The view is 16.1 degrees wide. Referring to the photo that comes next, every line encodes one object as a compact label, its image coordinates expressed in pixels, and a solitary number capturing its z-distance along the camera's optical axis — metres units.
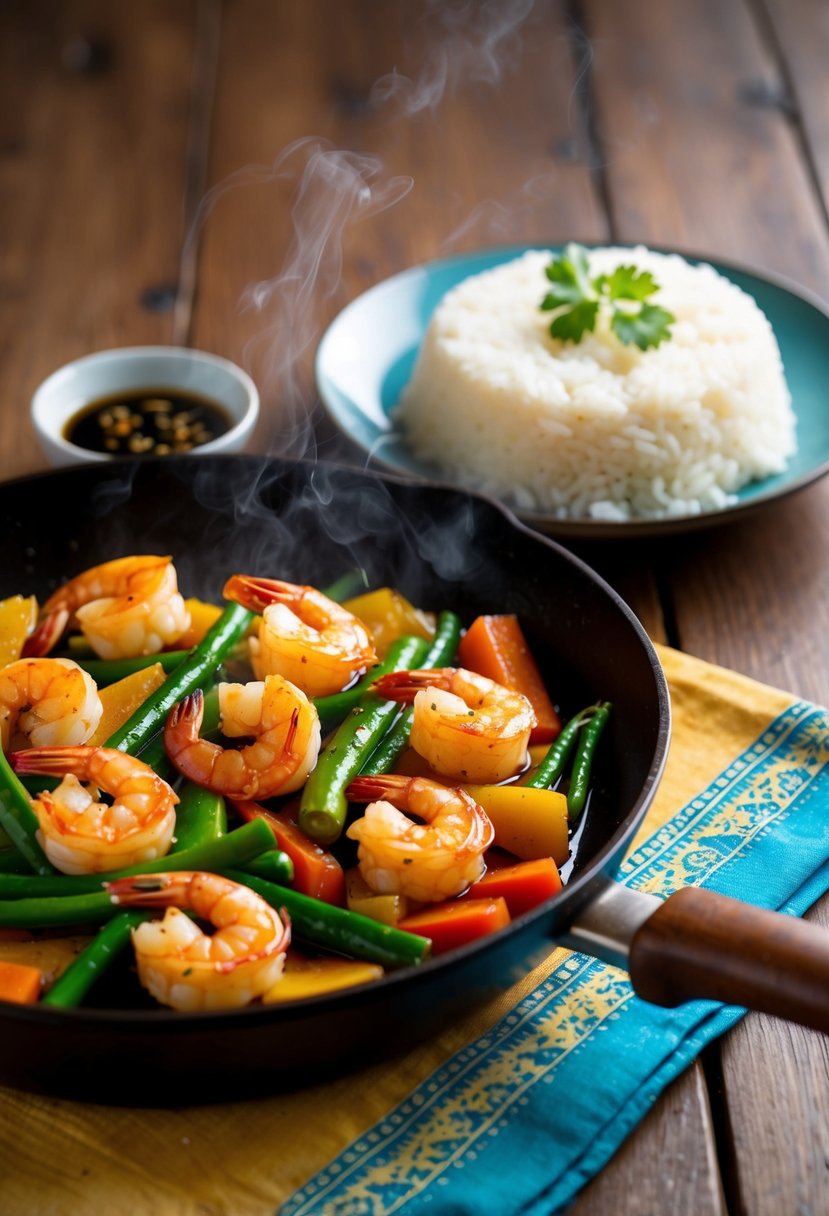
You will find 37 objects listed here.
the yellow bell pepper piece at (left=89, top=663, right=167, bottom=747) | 0.86
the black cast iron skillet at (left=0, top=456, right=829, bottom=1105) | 0.75
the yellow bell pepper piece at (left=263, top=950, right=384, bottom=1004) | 0.77
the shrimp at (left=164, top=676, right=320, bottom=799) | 0.82
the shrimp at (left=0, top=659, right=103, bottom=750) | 0.83
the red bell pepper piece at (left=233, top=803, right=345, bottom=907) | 0.81
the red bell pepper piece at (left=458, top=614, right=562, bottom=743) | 0.88
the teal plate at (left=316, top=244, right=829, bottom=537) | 1.04
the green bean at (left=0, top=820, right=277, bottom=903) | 0.79
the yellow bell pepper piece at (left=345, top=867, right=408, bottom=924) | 0.79
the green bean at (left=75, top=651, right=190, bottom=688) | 0.88
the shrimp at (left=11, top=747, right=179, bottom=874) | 0.78
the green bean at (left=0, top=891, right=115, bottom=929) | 0.78
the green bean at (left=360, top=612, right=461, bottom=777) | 0.85
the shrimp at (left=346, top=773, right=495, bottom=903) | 0.79
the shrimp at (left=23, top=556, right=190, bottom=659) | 0.88
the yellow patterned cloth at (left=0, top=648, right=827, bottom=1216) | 0.77
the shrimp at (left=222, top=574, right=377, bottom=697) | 0.86
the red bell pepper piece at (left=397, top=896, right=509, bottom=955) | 0.79
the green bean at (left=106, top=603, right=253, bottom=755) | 0.84
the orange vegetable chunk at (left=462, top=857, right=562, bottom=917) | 0.80
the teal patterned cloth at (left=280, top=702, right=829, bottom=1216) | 0.77
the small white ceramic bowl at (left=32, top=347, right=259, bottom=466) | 1.03
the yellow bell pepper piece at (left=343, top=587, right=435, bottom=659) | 0.91
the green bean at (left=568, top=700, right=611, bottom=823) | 0.84
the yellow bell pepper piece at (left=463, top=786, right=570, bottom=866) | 0.82
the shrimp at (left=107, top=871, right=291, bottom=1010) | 0.76
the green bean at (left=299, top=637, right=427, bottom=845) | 0.81
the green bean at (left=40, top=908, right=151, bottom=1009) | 0.77
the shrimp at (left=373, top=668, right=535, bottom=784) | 0.83
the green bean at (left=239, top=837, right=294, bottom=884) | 0.79
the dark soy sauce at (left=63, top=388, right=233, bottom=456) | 1.03
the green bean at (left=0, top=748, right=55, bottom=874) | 0.80
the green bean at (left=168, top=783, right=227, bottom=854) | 0.80
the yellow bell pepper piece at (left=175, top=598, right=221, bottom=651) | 0.90
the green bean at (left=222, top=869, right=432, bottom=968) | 0.78
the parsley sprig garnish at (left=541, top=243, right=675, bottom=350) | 1.03
